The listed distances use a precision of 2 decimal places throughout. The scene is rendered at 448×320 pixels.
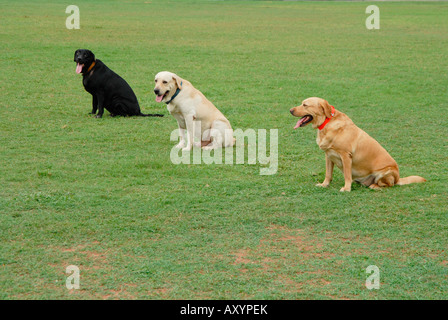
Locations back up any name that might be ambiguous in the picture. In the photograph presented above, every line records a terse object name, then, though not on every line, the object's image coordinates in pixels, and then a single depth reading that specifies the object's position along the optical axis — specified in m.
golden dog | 14.51
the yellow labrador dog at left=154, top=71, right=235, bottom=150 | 17.98
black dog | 22.77
